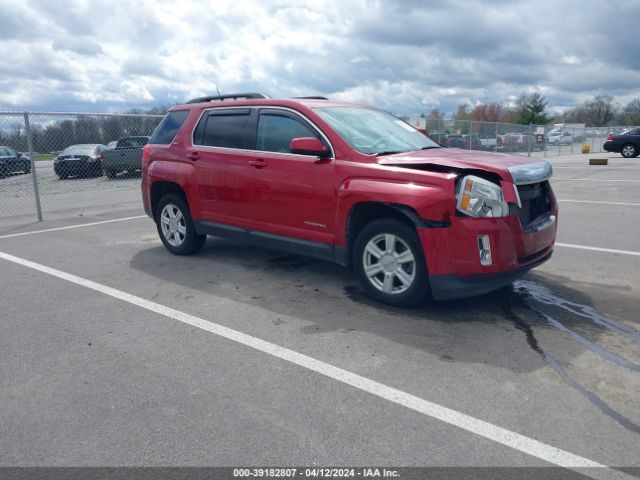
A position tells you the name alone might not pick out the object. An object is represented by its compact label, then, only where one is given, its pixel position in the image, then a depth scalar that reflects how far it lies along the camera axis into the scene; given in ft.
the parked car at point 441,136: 70.99
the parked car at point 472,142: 77.77
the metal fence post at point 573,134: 112.98
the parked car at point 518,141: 91.20
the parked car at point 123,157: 49.06
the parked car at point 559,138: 109.60
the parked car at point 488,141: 82.18
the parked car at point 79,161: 39.58
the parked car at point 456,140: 73.36
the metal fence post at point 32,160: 30.94
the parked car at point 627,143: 87.30
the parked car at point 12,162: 33.32
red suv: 13.78
